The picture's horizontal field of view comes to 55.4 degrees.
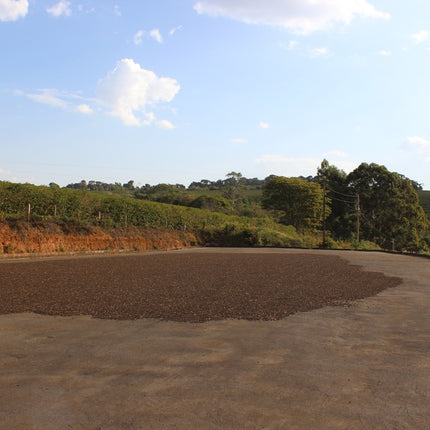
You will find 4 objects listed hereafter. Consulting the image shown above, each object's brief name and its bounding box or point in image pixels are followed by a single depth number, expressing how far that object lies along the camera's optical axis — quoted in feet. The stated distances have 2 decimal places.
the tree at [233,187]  266.57
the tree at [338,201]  170.40
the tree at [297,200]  176.96
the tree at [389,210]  148.66
